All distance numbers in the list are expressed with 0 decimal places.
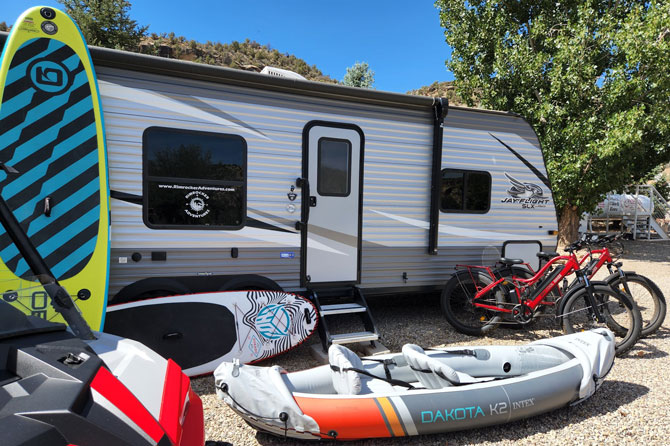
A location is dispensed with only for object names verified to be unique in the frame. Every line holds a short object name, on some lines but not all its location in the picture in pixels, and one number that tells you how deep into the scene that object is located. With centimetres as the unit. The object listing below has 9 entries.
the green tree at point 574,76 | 886
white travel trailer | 374
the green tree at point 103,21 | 1780
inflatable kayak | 255
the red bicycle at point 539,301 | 437
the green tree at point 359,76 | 2305
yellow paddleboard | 323
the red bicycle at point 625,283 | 443
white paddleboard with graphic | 352
